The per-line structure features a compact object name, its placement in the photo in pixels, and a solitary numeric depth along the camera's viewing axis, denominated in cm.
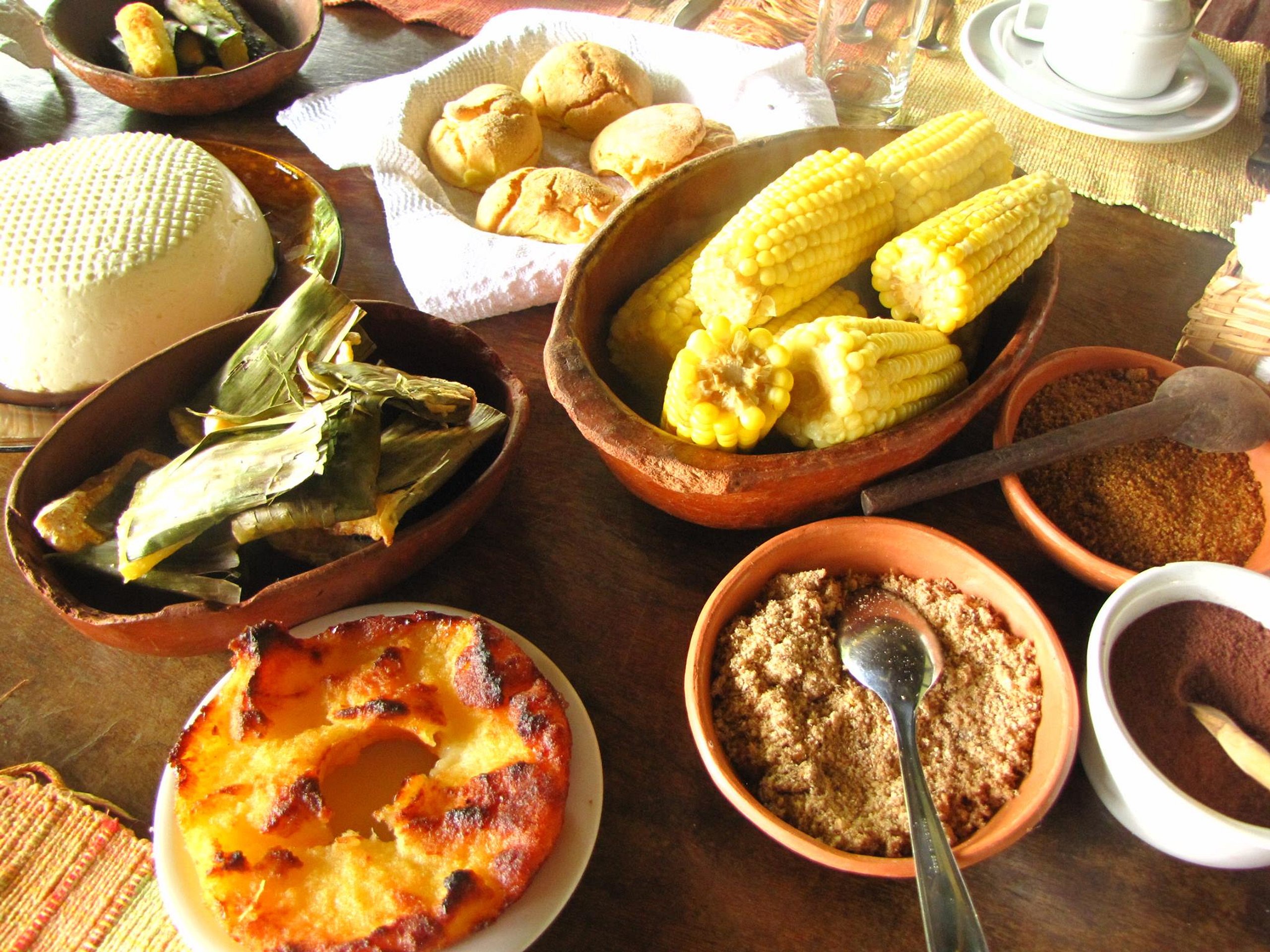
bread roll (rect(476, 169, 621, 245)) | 88
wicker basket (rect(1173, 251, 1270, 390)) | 71
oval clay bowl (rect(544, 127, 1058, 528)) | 55
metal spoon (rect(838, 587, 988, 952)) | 44
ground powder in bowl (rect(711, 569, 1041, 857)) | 50
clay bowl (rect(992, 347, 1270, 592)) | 59
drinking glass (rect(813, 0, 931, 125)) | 109
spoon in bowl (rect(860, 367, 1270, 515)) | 60
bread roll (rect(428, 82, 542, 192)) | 95
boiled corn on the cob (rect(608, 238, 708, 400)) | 67
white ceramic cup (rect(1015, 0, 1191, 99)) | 96
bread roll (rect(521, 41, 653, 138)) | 103
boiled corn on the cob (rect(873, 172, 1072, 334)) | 63
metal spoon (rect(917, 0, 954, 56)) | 123
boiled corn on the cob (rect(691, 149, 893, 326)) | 62
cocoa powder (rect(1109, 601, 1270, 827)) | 48
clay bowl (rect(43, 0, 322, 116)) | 100
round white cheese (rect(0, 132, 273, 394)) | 72
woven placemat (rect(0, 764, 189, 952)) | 52
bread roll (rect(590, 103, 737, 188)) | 93
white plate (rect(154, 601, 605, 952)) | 46
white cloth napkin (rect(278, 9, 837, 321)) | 84
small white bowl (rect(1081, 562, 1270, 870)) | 46
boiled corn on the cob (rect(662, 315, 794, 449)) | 55
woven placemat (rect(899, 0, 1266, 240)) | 99
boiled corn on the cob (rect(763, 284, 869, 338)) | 68
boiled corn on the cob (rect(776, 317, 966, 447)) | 56
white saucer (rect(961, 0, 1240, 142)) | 104
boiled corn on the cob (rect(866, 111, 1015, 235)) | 72
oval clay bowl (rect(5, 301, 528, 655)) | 53
